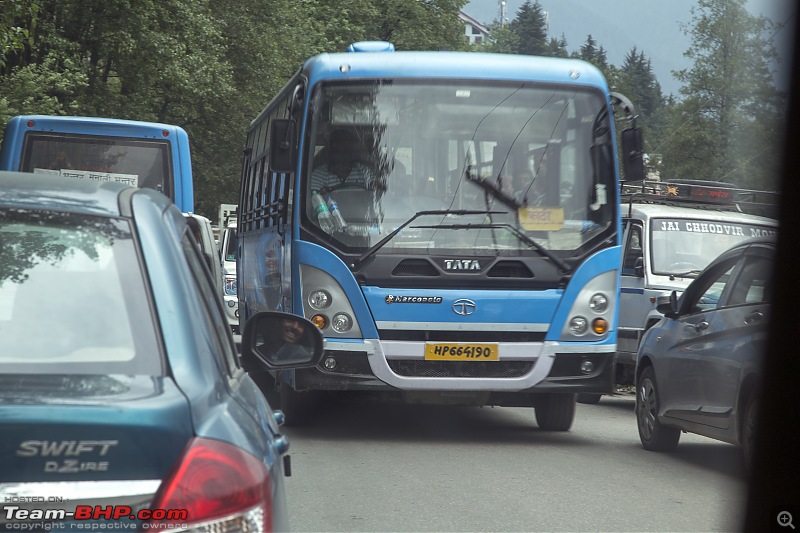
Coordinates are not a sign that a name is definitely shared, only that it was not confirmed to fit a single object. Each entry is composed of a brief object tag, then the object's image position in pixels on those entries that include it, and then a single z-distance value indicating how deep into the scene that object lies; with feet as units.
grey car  29.84
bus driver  36.42
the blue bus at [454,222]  35.63
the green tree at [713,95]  241.35
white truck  53.36
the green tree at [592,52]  401.29
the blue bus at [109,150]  60.03
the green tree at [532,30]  449.89
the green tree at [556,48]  451.28
